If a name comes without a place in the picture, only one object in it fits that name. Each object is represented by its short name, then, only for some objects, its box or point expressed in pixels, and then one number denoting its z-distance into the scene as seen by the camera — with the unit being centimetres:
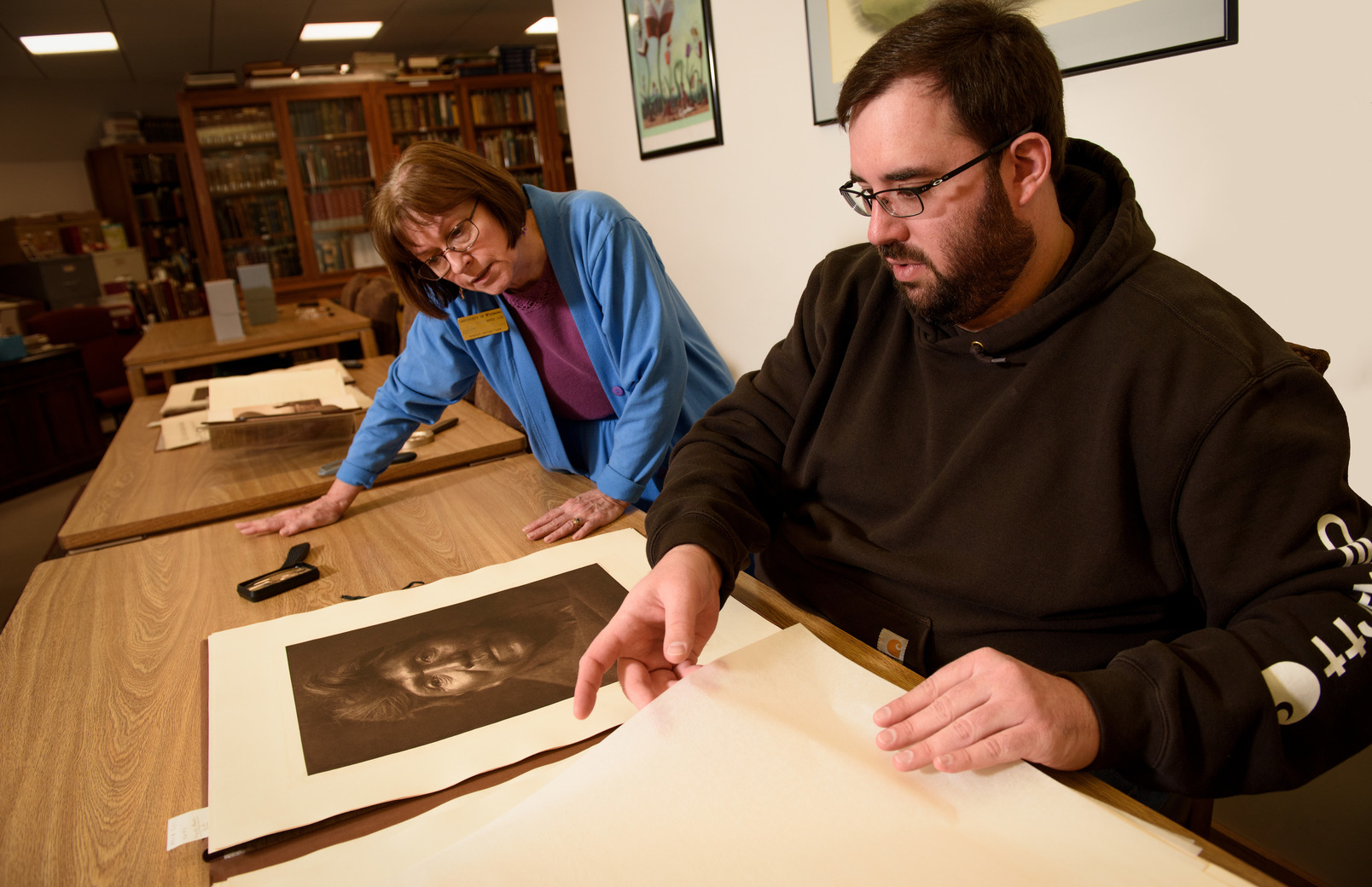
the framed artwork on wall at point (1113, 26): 134
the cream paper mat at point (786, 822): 53
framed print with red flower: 260
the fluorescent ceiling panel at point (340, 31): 629
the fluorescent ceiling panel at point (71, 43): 577
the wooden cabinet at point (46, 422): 454
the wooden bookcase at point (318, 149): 632
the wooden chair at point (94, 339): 541
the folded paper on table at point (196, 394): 226
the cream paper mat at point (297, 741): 69
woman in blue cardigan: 143
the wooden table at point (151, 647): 68
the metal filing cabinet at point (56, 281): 620
